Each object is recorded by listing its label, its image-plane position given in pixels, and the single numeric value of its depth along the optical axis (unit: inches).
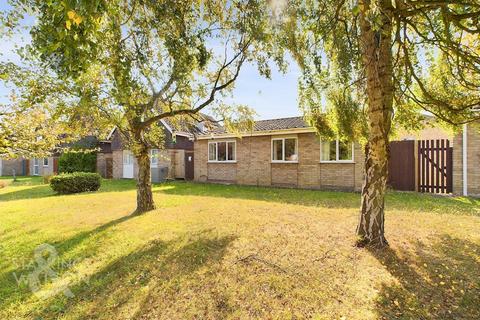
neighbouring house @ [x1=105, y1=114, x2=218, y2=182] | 853.2
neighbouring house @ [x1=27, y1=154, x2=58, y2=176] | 1231.2
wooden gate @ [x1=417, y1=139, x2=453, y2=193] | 464.1
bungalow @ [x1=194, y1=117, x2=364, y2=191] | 554.3
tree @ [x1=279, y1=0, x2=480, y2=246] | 195.9
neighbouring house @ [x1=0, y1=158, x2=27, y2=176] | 1395.7
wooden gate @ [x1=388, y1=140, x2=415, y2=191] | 499.8
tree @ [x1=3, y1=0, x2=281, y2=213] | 124.7
